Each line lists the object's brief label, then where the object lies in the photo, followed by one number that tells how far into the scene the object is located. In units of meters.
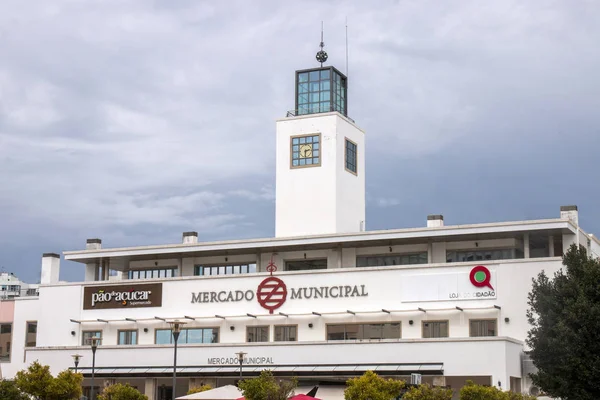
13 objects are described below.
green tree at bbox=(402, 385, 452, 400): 41.25
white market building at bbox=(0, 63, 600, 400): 52.88
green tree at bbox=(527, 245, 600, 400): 40.38
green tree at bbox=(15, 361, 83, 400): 51.06
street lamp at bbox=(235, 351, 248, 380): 50.88
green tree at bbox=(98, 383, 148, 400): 49.88
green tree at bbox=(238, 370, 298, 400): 38.56
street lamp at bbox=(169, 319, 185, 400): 44.61
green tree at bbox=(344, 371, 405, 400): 43.44
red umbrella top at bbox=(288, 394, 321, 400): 38.47
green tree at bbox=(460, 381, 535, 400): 41.19
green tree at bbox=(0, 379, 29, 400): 44.91
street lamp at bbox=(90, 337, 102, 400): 51.08
